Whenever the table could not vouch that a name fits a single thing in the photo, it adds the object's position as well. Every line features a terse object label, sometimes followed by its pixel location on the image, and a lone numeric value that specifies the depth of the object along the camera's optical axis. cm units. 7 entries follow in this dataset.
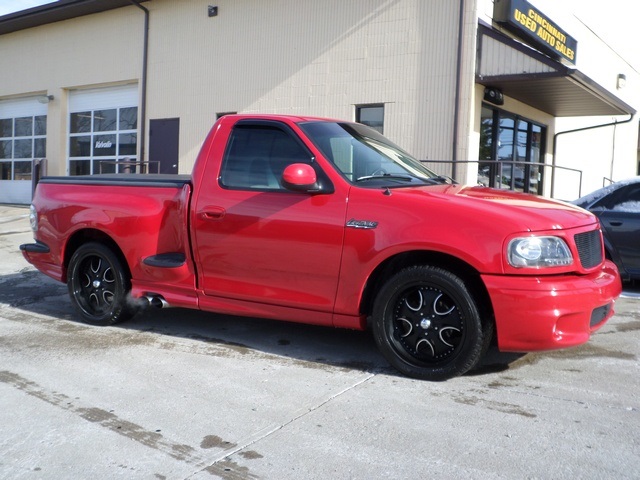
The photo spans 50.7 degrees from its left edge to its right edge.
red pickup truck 415
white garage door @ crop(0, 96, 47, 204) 2127
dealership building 1286
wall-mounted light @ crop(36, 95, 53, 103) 1992
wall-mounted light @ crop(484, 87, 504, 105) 1310
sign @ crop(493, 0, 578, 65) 1308
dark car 765
